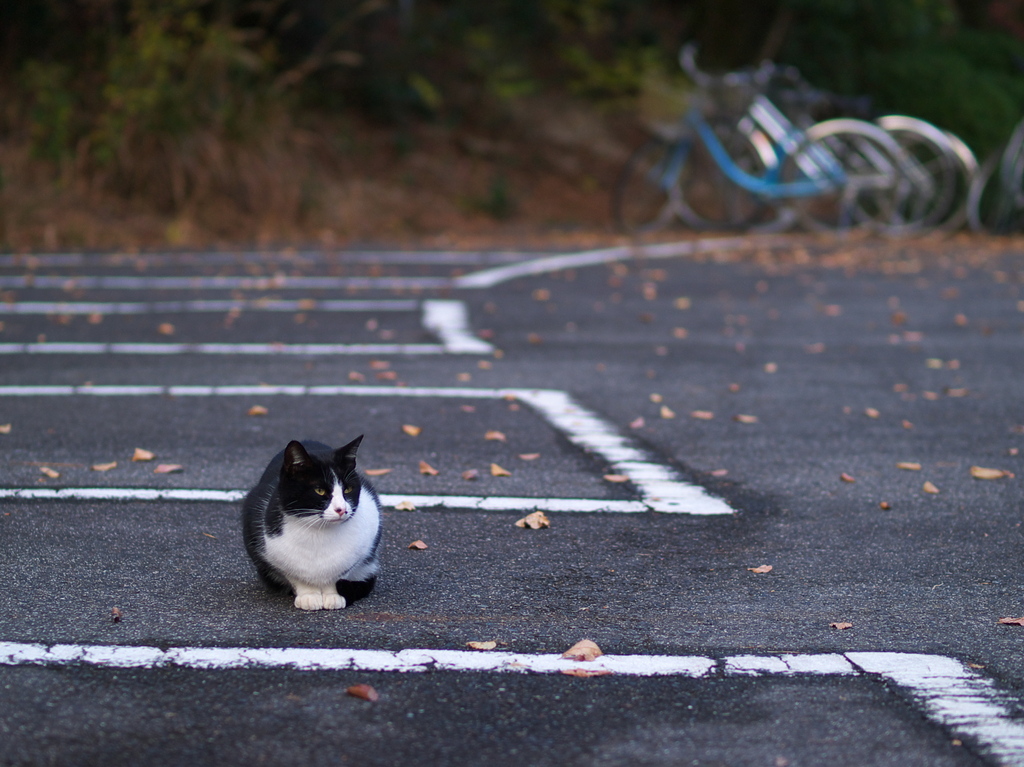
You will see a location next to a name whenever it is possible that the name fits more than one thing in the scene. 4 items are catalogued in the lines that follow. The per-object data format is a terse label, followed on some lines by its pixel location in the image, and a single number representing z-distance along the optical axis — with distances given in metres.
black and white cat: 3.39
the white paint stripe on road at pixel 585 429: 4.64
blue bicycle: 14.85
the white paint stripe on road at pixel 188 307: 9.02
